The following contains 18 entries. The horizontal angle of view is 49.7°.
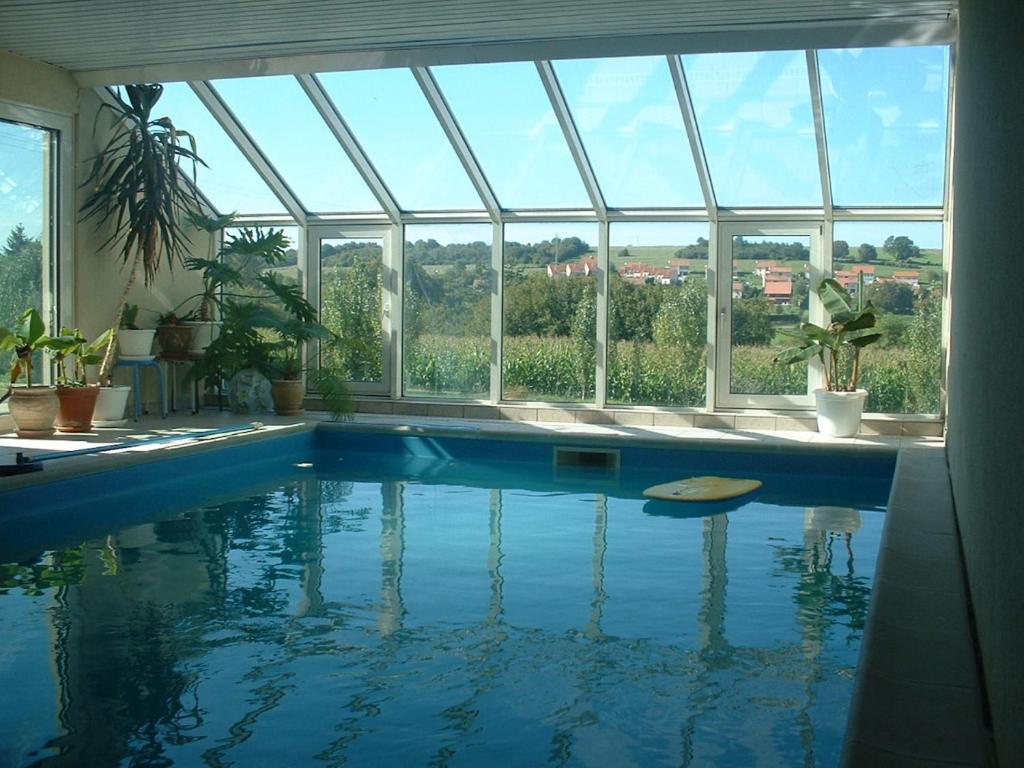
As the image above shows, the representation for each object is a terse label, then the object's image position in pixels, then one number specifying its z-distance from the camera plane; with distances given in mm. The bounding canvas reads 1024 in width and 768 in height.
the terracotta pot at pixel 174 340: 11859
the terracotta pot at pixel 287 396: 12188
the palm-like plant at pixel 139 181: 11023
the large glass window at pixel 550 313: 12352
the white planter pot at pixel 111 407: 10602
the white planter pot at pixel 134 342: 11211
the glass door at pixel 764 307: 11562
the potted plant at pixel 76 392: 9758
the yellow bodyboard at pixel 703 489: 8383
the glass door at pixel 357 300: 12961
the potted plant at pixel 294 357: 11664
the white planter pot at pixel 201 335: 12023
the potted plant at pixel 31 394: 9406
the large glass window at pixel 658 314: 11961
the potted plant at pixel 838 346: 10617
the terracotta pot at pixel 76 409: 9875
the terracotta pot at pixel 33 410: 9508
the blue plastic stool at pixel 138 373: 11133
